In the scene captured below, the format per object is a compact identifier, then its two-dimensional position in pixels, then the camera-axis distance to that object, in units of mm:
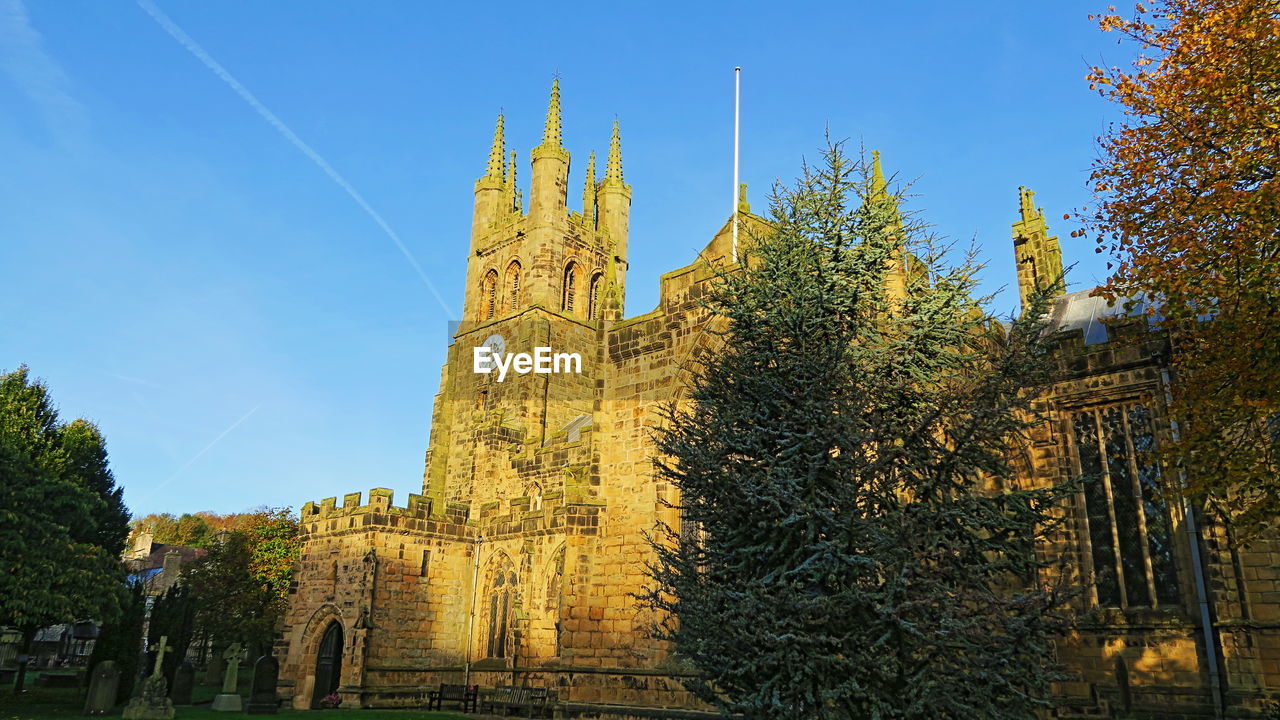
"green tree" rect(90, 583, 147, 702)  30361
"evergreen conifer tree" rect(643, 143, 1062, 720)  10383
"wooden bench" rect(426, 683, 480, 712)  25484
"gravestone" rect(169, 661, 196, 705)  27516
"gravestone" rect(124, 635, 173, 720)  21234
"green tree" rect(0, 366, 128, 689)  20750
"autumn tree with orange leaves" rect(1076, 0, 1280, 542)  12172
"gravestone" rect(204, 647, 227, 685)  36875
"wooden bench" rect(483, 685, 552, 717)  21547
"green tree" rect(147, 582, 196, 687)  33625
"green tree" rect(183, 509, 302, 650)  46281
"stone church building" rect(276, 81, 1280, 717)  15570
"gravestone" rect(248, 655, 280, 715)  24031
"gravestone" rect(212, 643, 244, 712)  25050
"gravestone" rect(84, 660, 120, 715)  22609
